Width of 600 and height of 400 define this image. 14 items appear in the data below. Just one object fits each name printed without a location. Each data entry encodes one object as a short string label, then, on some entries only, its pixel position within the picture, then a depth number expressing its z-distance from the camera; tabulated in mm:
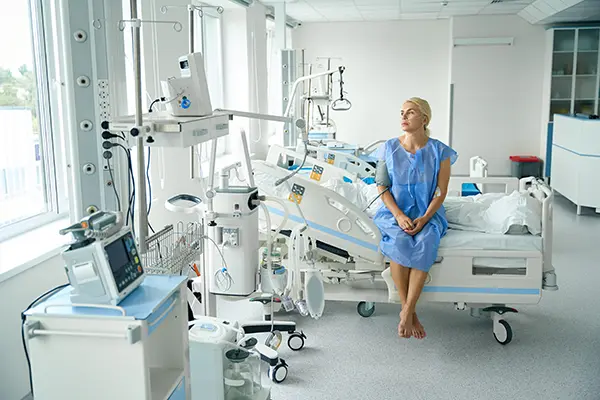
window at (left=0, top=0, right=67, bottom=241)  3244
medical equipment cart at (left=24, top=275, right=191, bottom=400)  1727
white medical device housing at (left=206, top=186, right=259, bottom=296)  2904
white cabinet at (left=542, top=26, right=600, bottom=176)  8688
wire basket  2248
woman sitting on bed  3361
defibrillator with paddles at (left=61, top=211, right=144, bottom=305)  1750
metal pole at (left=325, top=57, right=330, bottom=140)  6257
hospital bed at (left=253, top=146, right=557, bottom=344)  3365
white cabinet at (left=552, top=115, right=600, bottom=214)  6536
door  9250
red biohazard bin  9047
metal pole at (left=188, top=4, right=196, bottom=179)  2520
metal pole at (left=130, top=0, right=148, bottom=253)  1965
